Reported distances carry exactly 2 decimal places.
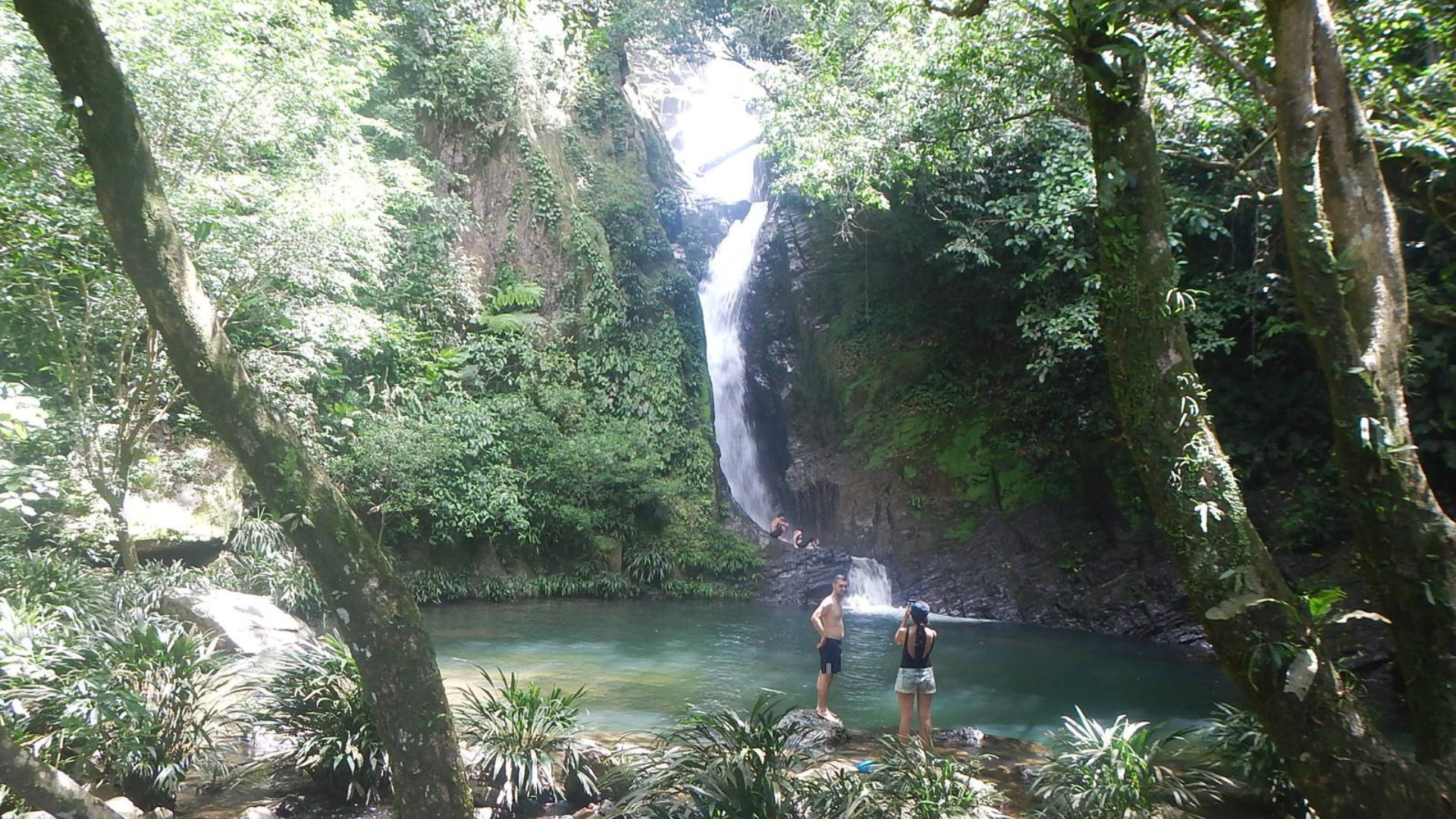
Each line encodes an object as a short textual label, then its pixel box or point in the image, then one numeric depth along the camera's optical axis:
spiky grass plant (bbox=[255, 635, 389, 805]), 5.72
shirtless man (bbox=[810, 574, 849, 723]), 8.21
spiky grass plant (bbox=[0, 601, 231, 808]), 5.04
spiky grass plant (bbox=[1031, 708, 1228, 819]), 5.07
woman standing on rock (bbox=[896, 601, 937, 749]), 7.19
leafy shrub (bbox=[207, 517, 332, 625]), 11.79
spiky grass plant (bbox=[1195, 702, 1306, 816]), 5.62
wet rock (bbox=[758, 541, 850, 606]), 16.89
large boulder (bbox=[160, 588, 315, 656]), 8.73
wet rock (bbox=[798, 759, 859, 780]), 5.28
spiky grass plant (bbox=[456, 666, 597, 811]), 5.85
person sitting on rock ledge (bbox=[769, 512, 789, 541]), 19.11
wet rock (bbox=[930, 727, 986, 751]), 7.62
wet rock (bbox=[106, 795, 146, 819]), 4.96
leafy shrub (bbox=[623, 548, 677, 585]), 17.42
